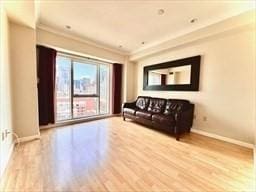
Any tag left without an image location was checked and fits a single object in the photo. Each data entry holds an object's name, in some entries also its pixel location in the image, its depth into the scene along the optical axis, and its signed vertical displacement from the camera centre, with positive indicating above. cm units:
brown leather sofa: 301 -65
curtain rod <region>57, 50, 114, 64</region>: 394 +103
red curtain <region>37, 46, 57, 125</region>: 341 +11
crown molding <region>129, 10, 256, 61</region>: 244 +130
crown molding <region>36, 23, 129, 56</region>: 323 +142
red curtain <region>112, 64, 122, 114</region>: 525 +2
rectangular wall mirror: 349 +44
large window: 408 +2
